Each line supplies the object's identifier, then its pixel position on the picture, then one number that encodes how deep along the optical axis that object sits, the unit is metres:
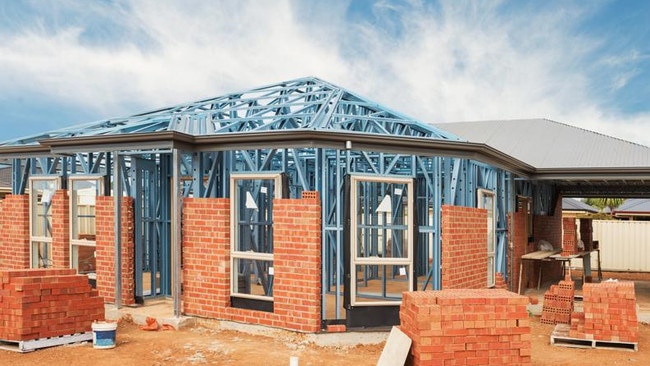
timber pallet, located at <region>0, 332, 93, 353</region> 8.69
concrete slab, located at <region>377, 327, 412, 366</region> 6.81
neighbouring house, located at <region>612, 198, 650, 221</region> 31.91
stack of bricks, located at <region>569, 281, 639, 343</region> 9.70
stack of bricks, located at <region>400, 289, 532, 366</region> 6.86
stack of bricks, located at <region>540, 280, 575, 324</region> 11.81
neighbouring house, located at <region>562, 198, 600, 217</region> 28.65
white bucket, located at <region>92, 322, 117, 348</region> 8.91
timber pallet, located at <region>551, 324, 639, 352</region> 9.77
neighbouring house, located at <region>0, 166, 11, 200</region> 25.95
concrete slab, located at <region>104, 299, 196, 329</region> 10.13
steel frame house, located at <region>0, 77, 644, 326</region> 9.57
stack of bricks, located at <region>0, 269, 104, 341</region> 8.70
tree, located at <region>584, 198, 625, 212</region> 42.03
